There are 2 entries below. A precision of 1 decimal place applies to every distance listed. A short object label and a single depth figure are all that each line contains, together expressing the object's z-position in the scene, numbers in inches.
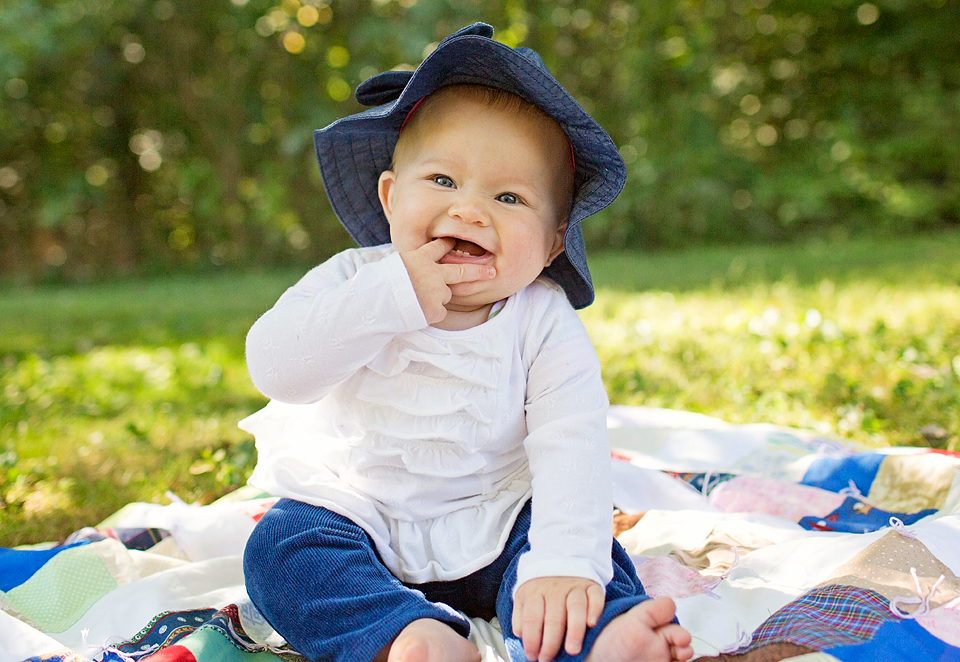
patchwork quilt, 41.3
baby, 41.9
